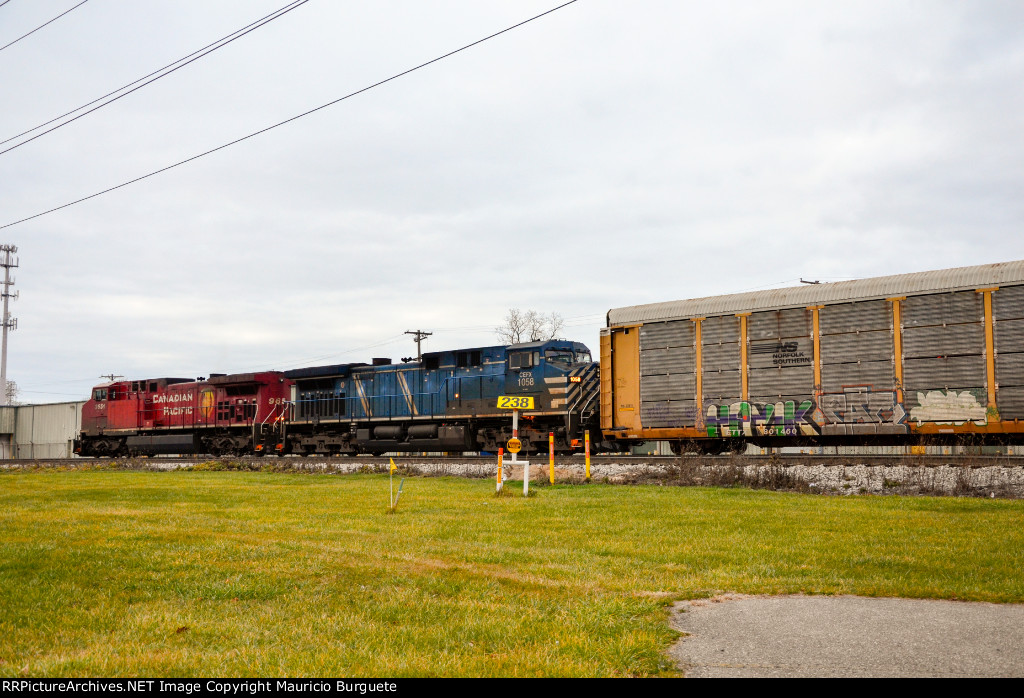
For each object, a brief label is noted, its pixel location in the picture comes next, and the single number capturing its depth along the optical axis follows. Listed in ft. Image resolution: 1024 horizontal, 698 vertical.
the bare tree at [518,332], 205.34
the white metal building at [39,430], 183.21
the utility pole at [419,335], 205.16
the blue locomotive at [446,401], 81.97
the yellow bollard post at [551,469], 57.67
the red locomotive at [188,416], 114.32
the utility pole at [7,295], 228.63
